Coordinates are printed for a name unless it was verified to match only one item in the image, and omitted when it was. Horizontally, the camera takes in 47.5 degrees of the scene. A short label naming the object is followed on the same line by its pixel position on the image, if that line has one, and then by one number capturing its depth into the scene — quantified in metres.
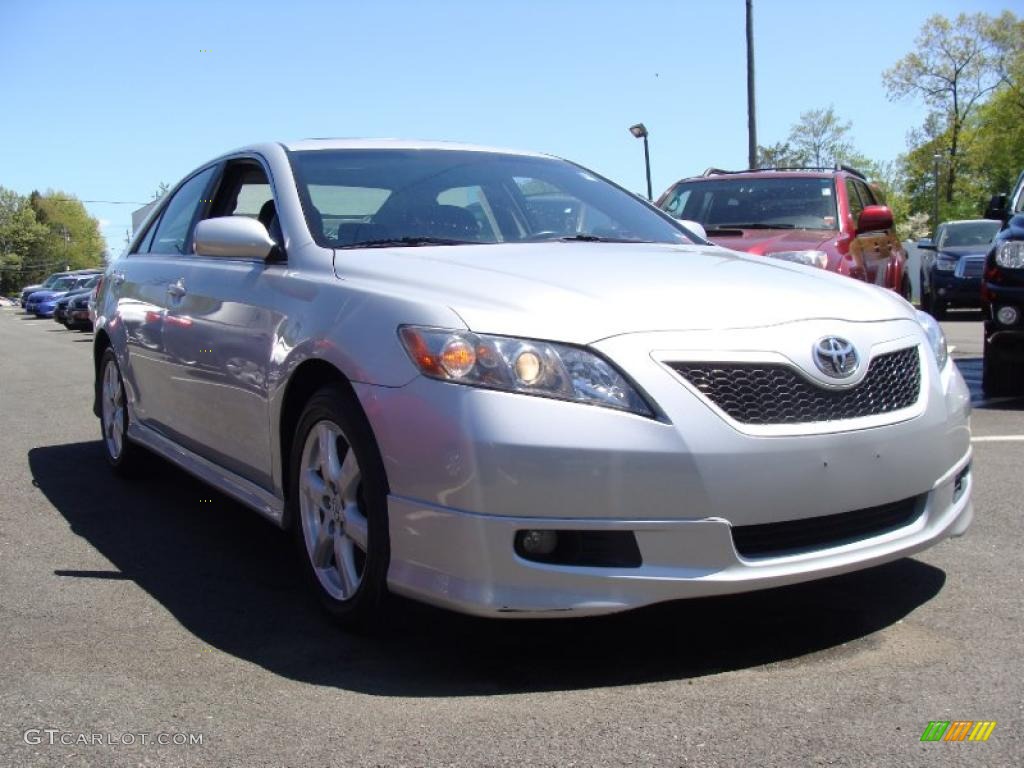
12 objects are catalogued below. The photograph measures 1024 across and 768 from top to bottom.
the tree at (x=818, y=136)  66.19
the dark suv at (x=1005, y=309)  8.27
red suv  8.50
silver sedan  3.00
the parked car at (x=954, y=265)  18.94
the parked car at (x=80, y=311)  28.42
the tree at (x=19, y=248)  123.62
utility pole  19.80
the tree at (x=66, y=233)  129.50
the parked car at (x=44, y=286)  46.72
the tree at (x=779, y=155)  65.50
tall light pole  26.12
